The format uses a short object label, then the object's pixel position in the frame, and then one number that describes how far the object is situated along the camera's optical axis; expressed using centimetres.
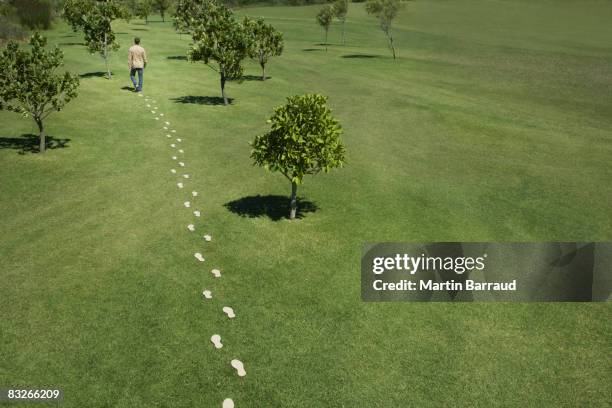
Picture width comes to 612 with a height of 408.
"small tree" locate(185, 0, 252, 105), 2948
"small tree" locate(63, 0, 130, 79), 3350
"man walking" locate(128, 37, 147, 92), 2997
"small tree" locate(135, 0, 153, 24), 8625
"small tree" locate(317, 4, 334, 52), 7081
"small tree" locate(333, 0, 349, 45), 7312
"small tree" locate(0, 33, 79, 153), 1792
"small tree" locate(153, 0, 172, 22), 9922
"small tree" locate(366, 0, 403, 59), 6244
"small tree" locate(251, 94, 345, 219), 1446
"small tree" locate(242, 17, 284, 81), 3925
